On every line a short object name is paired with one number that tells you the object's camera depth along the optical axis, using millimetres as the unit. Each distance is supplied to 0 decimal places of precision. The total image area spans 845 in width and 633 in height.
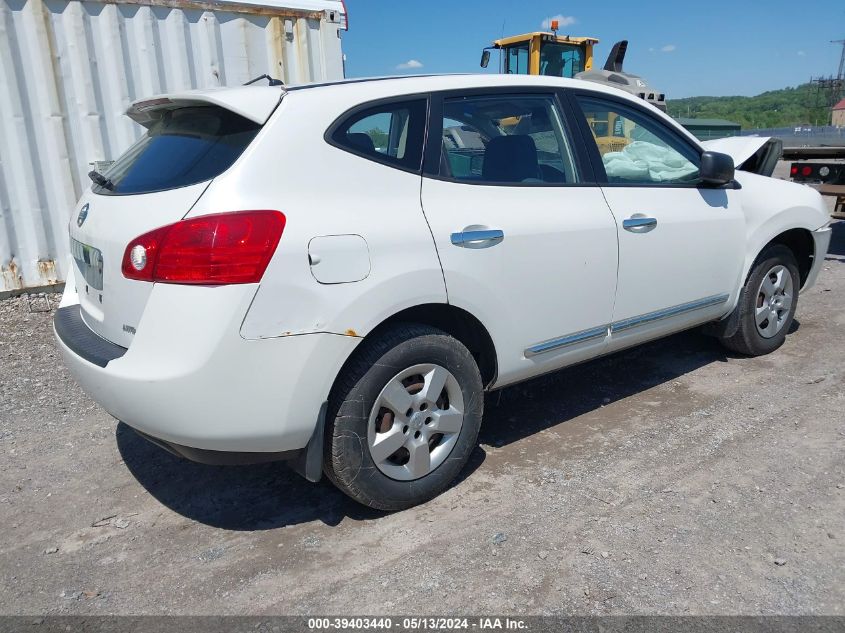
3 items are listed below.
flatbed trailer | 8094
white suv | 2412
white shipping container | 6016
